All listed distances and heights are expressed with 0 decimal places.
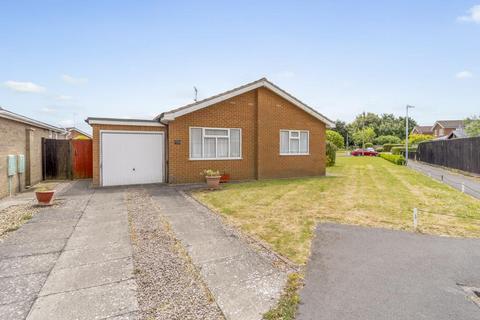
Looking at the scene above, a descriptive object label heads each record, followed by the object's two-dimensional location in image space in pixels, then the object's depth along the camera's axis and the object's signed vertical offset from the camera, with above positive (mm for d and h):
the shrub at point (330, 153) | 21891 +281
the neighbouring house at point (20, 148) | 8945 +353
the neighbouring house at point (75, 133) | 27122 +2627
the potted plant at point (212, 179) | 10773 -943
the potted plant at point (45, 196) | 7562 -1168
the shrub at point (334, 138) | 27778 +2089
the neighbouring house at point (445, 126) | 55256 +6644
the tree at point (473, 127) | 26781 +3159
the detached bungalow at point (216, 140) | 11258 +793
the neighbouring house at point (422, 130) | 71262 +7334
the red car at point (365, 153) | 41888 +538
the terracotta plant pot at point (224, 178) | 12545 -1052
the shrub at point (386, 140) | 59250 +3962
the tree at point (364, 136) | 61250 +4954
